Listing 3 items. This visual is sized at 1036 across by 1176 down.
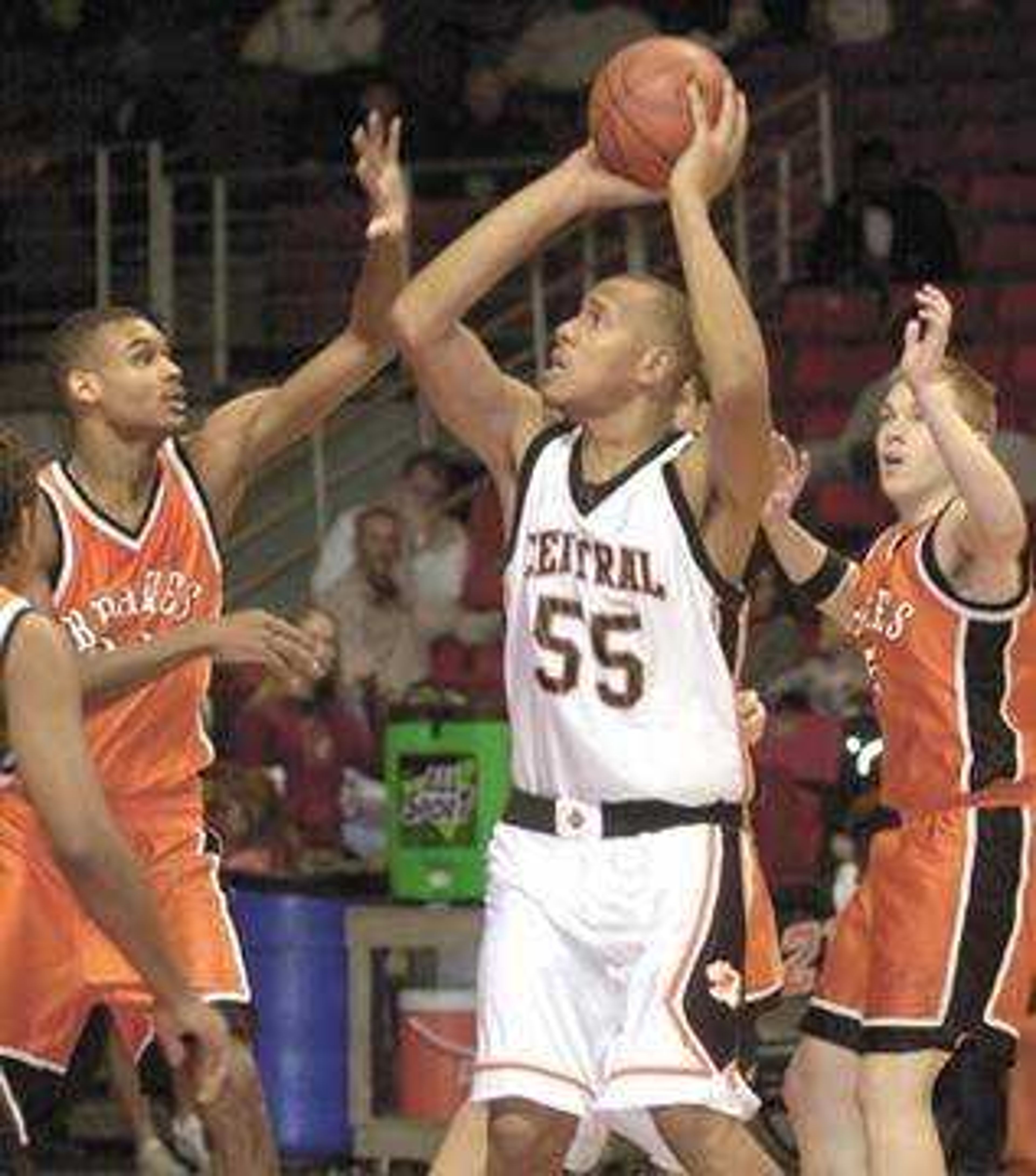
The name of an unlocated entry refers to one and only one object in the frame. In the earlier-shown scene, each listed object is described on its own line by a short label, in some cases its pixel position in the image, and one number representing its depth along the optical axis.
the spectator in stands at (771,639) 13.96
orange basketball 7.71
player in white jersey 7.39
